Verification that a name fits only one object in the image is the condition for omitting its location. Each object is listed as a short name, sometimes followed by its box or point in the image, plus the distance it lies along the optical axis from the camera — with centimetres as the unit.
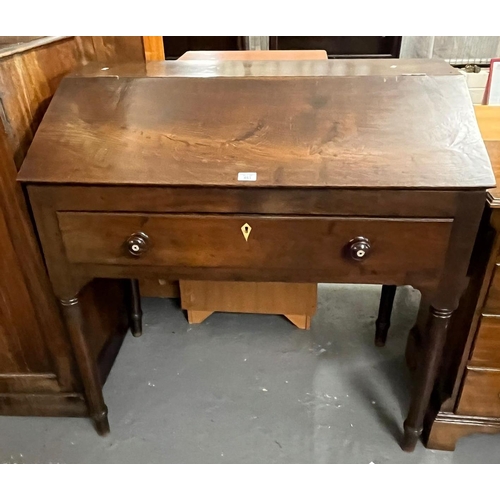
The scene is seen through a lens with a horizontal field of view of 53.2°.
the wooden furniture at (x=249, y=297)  180
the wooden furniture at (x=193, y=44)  282
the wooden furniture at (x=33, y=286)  114
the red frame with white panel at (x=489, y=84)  163
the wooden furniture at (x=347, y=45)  274
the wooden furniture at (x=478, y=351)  114
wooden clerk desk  102
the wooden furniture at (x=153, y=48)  173
